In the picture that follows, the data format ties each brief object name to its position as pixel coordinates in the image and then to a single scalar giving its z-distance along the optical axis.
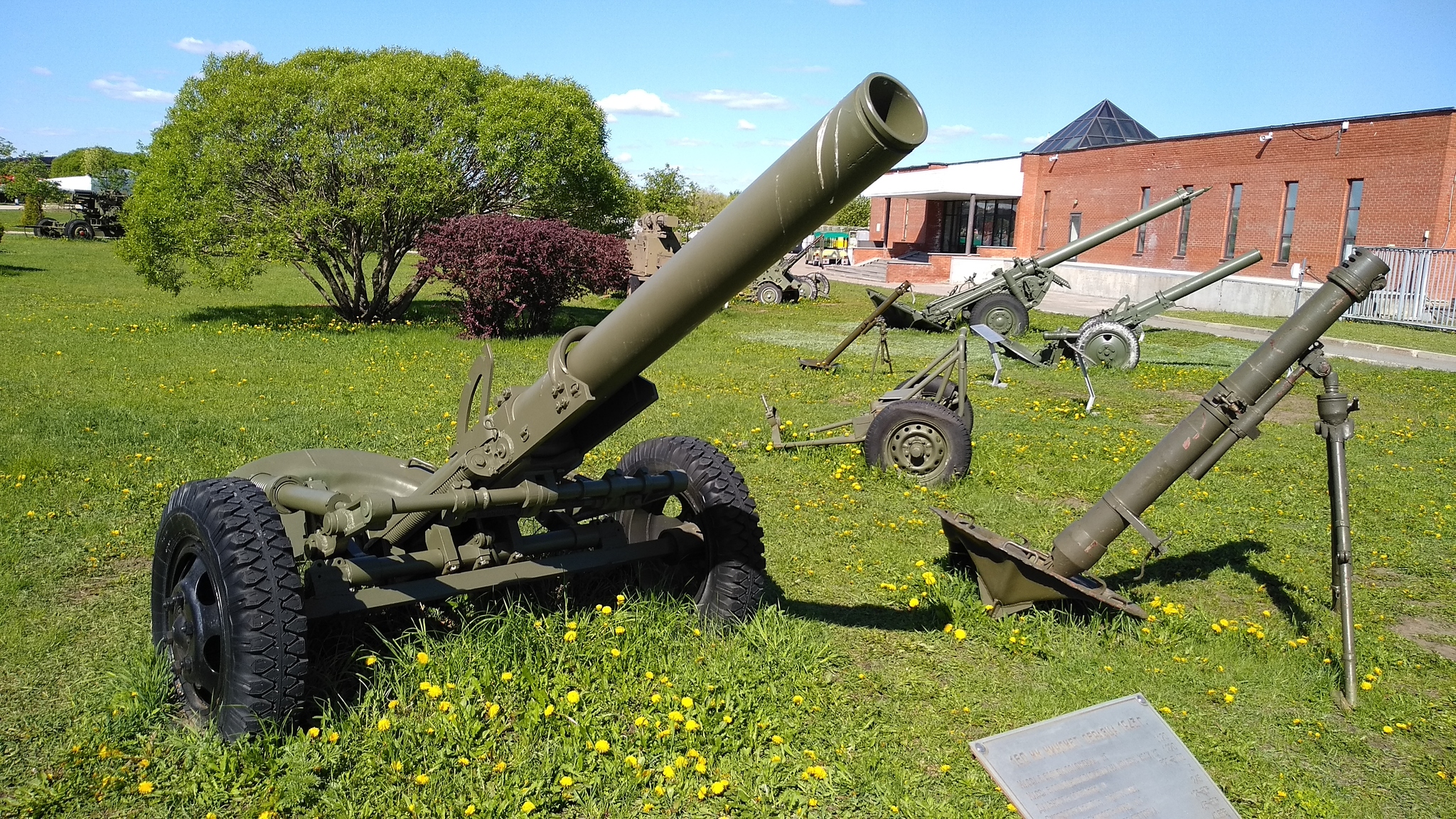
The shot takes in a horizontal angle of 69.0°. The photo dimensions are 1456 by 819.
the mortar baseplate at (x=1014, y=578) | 4.96
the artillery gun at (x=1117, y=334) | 14.55
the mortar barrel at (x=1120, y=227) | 14.44
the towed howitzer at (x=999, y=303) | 17.88
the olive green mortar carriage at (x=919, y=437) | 7.92
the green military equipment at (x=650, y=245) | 22.36
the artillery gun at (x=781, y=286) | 24.70
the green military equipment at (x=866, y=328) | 12.37
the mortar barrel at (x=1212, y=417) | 4.51
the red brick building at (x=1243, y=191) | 25.19
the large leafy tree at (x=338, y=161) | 15.59
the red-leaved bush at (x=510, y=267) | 15.55
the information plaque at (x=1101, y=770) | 3.24
